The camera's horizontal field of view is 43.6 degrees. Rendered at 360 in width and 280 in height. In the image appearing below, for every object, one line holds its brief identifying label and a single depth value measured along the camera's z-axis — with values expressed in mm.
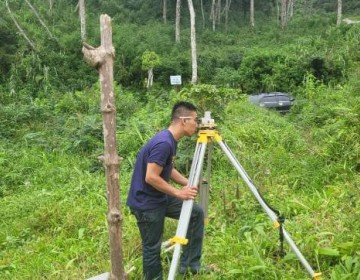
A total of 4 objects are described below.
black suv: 14984
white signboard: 15885
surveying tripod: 3252
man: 3379
